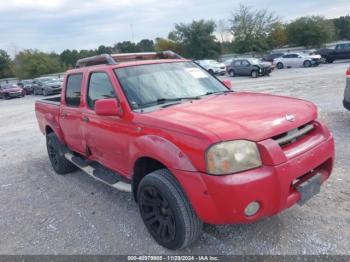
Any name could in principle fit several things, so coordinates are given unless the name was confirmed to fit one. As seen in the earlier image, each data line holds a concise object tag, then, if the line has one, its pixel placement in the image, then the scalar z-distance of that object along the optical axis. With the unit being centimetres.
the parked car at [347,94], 650
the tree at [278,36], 5220
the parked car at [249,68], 2506
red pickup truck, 260
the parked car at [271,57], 3483
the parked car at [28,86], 3172
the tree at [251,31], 4931
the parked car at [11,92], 2992
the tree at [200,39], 5262
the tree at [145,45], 6804
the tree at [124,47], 5900
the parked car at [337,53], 2922
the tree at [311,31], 4706
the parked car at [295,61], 2868
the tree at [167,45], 5647
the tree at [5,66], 6363
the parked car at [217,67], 3135
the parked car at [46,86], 2757
